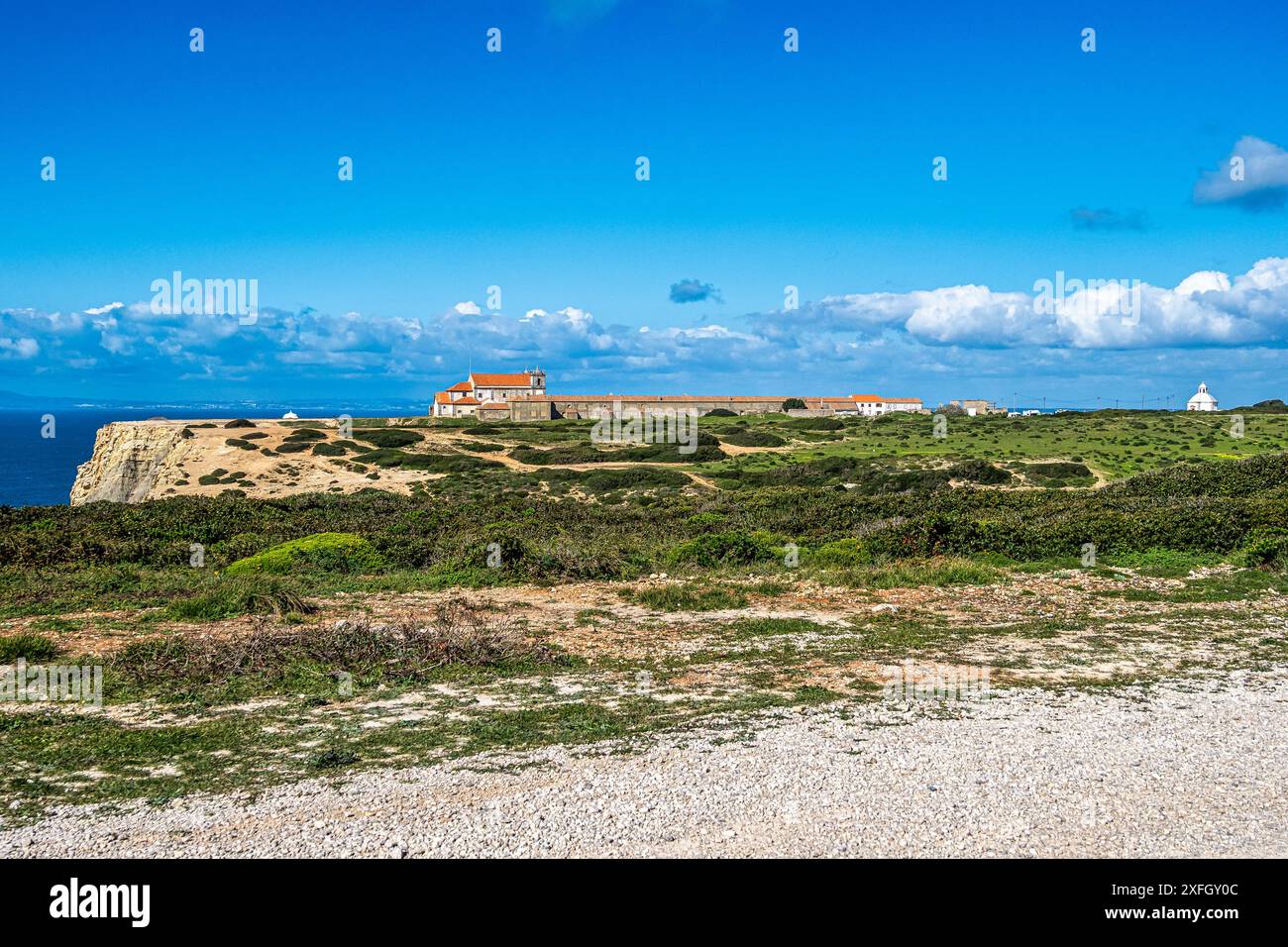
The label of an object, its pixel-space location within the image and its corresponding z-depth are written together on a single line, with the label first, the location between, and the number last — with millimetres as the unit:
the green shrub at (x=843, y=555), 20078
